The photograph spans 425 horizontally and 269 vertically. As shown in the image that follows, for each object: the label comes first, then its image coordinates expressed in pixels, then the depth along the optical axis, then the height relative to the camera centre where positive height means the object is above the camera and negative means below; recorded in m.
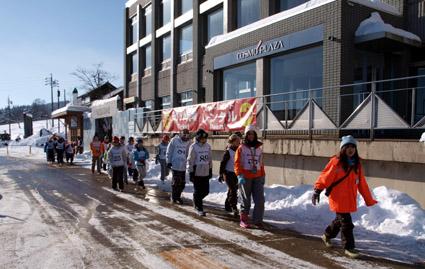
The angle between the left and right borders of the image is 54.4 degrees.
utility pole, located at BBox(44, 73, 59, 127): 97.35 +10.13
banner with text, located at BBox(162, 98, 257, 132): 12.59 +0.34
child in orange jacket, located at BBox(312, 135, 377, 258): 5.75 -0.83
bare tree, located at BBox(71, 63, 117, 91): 60.99 +6.78
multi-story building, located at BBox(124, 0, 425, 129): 11.70 +2.53
